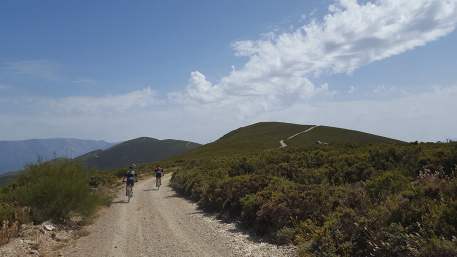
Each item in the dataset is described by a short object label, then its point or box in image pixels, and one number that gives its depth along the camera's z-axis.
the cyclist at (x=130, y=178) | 27.44
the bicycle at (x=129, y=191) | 27.05
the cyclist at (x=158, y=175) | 35.69
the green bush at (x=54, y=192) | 17.17
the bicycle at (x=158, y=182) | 35.86
